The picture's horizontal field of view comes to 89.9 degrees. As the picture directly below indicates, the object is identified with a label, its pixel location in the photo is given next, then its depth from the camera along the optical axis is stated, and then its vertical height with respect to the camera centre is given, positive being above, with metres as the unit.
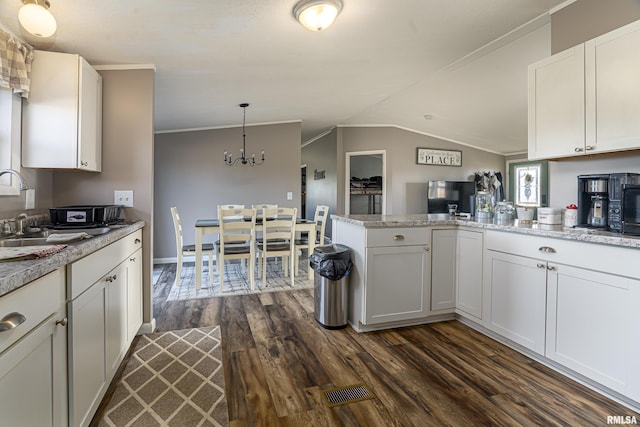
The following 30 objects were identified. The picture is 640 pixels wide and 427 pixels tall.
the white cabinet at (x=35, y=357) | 0.87 -0.46
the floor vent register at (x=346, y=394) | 1.72 -1.01
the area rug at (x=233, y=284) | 3.62 -0.91
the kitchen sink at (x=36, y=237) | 1.52 -0.15
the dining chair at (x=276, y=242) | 3.91 -0.41
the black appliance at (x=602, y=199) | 1.87 +0.09
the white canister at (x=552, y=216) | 2.24 -0.02
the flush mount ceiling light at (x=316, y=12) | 1.92 +1.23
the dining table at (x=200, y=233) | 3.74 -0.26
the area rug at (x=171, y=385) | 1.60 -1.02
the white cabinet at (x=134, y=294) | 2.13 -0.60
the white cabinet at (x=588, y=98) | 1.85 +0.74
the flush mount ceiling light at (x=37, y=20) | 1.53 +0.92
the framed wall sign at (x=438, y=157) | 7.05 +1.25
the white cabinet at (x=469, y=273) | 2.48 -0.49
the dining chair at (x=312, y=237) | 4.37 -0.40
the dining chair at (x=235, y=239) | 3.64 -0.33
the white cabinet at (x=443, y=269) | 2.65 -0.48
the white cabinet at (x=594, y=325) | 1.60 -0.60
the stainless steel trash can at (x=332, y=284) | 2.59 -0.60
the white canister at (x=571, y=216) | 2.12 -0.02
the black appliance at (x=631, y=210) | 1.74 +0.02
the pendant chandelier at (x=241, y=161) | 5.31 +0.88
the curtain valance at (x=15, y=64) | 1.79 +0.85
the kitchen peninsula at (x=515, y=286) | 1.64 -0.49
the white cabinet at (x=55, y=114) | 2.06 +0.63
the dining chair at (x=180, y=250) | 3.84 -0.48
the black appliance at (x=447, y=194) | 6.95 +0.40
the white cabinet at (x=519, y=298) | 2.02 -0.57
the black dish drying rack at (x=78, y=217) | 2.04 -0.05
